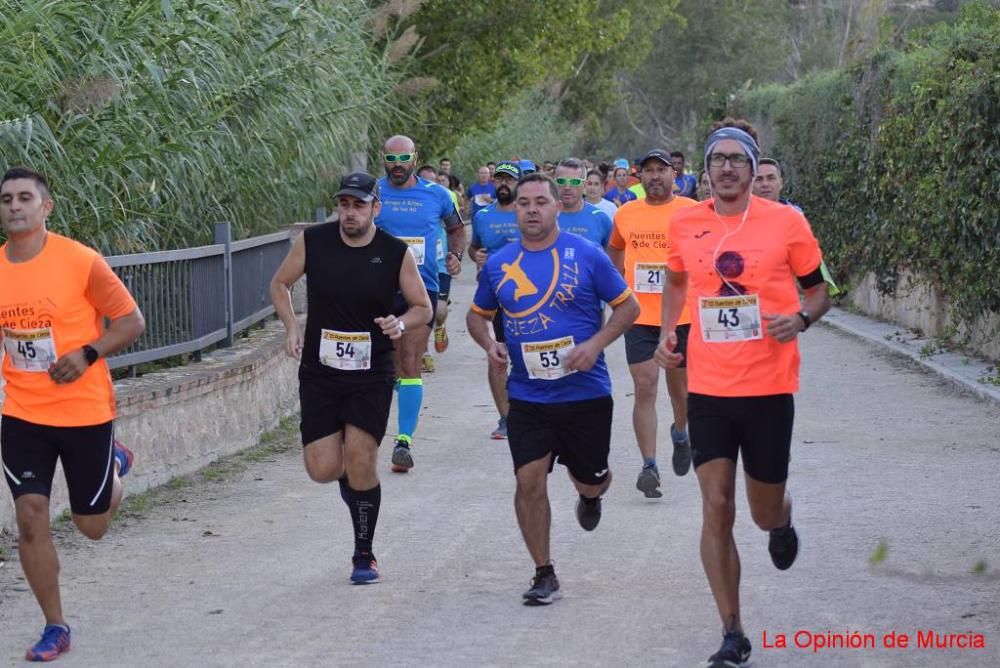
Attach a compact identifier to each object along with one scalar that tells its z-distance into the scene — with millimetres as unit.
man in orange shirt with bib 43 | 9394
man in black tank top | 11769
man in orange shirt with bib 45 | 9775
